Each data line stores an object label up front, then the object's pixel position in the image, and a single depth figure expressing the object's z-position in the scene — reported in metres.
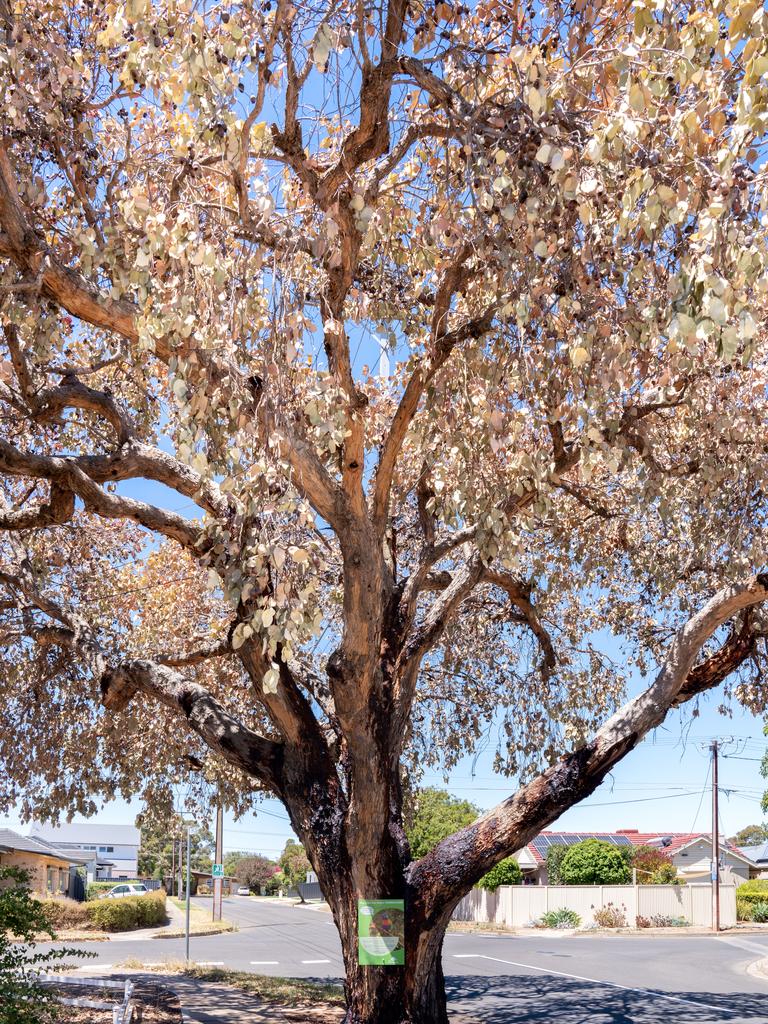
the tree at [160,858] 77.85
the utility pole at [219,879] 31.23
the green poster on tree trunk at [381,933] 7.77
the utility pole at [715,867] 37.47
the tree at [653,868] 43.31
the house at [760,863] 59.66
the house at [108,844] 80.49
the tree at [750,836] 114.10
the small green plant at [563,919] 39.44
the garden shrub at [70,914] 35.03
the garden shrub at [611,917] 38.62
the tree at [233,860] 111.44
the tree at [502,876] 43.00
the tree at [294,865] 82.62
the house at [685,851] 56.12
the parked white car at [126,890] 52.88
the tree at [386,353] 5.44
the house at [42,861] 38.69
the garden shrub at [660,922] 38.56
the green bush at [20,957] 7.87
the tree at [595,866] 41.94
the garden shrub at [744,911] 43.58
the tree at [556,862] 45.73
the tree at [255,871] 100.00
